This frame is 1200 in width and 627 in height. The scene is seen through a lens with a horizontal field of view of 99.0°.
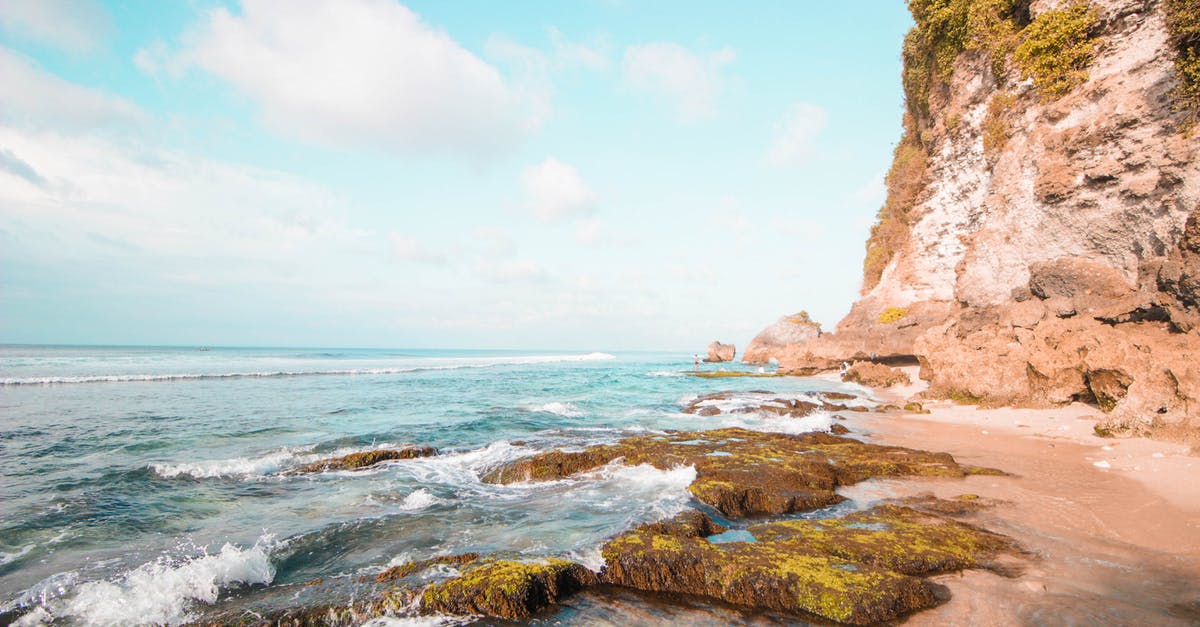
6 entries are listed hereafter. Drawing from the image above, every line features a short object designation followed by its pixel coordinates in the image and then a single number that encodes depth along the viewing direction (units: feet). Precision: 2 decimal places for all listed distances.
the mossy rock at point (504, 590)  17.37
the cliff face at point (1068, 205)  43.98
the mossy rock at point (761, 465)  28.48
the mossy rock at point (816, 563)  16.97
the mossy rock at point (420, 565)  19.52
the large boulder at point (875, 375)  93.48
